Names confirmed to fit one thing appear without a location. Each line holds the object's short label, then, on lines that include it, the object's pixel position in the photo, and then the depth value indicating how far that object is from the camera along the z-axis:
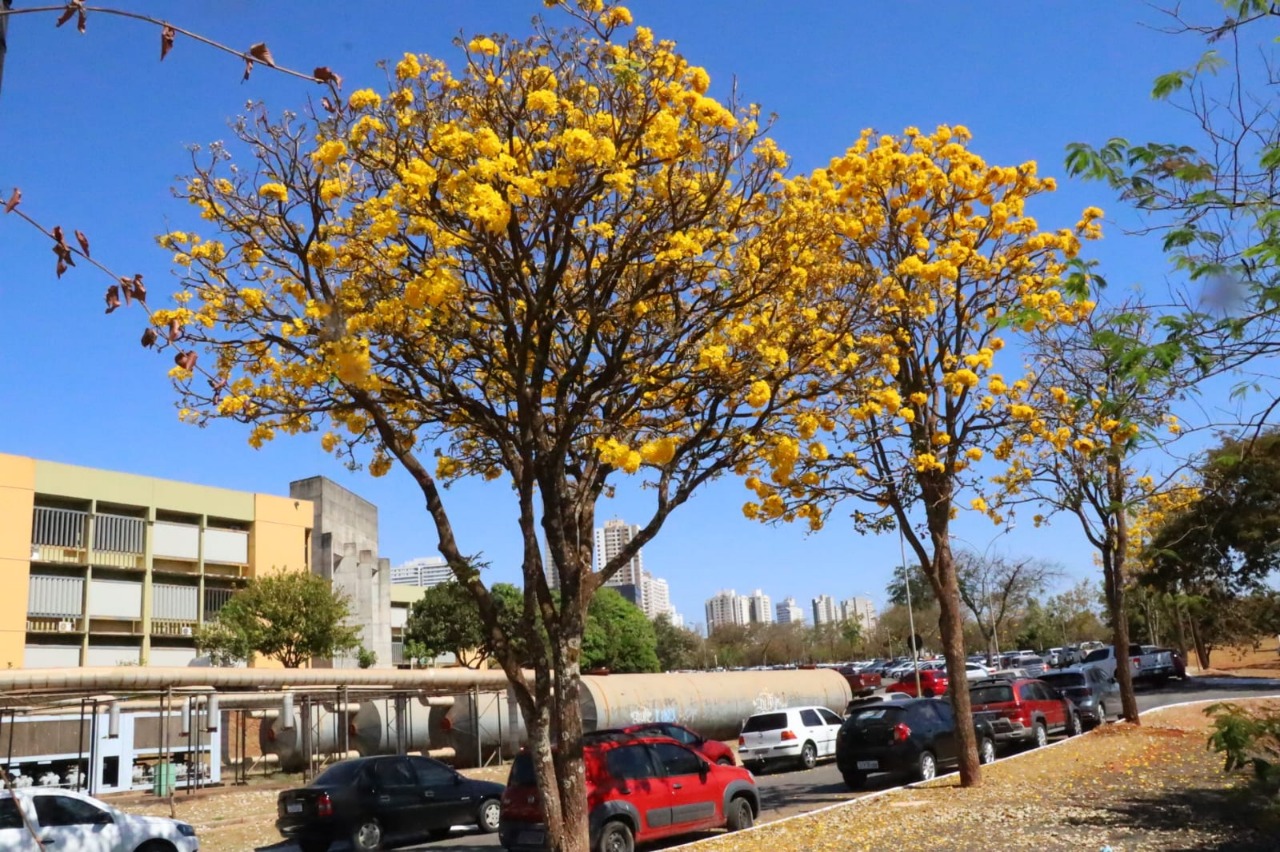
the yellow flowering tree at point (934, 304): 15.06
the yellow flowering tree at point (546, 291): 10.27
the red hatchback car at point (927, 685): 39.88
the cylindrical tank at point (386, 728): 29.97
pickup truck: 41.75
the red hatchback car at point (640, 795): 13.09
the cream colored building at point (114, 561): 42.81
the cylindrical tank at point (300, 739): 31.38
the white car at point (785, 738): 25.08
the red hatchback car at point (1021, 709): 22.23
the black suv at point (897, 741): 18.59
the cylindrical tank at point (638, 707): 27.88
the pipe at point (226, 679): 20.88
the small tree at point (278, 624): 43.62
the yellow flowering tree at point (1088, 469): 16.03
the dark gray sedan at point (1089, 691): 26.98
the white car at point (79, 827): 12.94
